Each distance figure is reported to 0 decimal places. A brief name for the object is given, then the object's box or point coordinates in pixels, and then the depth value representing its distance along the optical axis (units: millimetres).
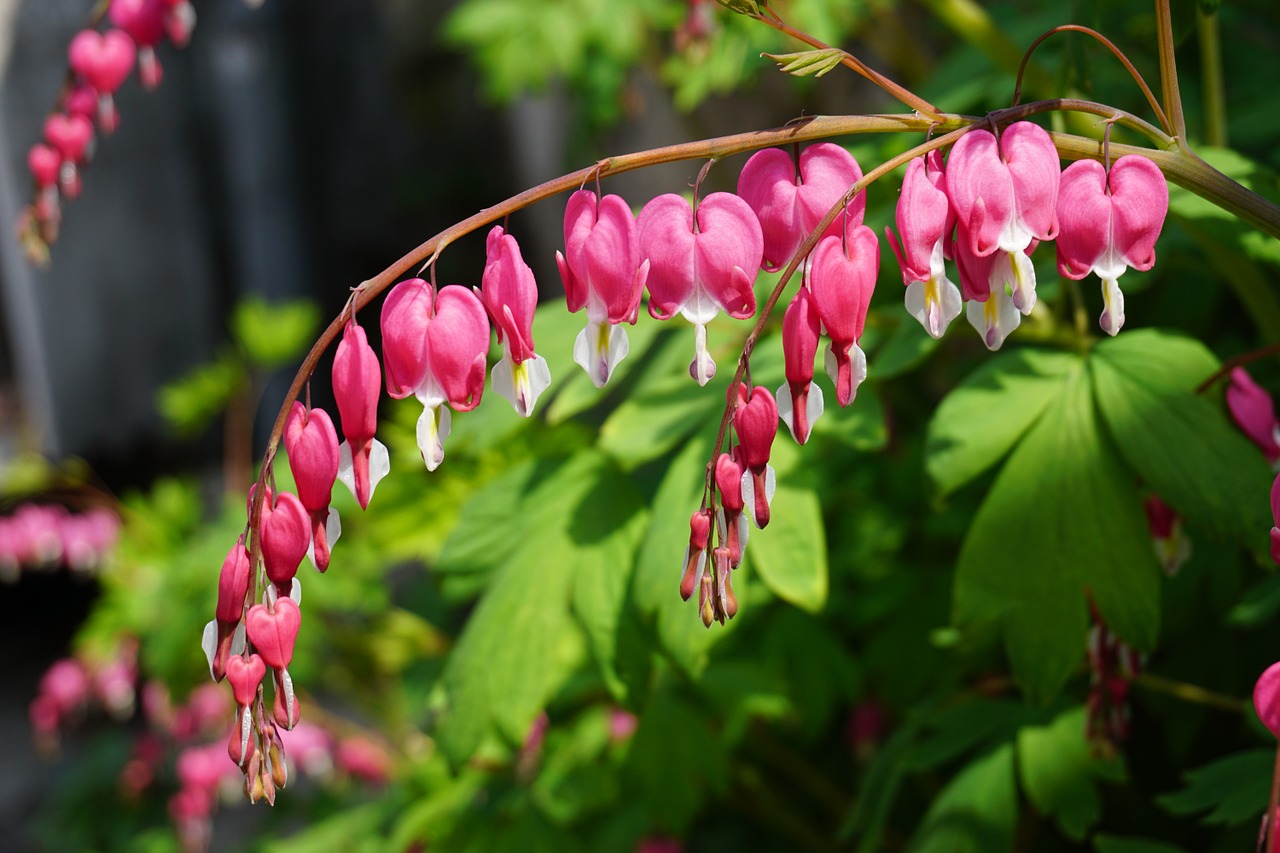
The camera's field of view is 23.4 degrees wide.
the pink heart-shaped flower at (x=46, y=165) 800
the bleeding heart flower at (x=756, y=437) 628
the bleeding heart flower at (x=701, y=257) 637
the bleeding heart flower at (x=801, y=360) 630
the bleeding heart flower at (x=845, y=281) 627
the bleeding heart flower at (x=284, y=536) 639
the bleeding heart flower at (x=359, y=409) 641
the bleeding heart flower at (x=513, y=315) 646
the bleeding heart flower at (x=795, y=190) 640
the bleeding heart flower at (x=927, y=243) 627
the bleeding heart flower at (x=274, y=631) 635
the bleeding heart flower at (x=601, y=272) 640
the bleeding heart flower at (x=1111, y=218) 630
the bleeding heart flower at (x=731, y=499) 628
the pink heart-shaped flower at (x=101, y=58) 809
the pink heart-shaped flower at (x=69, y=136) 791
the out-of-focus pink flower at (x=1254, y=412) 701
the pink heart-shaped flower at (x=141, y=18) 813
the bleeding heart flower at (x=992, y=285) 634
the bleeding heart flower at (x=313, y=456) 640
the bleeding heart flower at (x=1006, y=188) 624
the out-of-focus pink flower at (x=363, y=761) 1477
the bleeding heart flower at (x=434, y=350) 642
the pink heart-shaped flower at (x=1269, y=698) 609
